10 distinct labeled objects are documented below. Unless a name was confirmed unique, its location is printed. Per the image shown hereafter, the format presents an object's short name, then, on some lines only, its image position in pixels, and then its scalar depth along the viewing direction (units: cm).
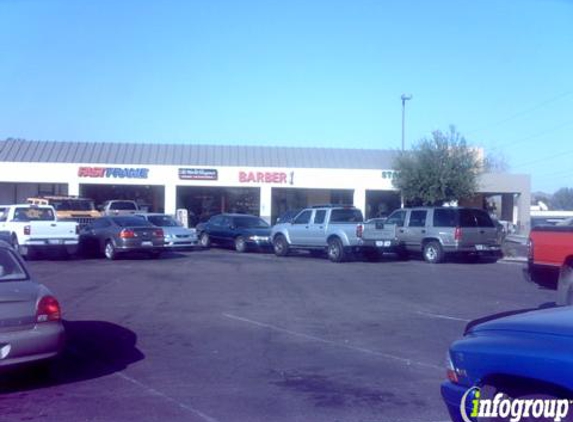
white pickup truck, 2355
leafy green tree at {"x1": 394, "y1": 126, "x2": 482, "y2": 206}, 3825
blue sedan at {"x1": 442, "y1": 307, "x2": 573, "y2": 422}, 449
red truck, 1298
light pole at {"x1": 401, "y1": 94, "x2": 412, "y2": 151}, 4797
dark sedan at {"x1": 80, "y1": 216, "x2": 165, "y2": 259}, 2438
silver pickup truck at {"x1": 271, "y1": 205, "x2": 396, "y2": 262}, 2469
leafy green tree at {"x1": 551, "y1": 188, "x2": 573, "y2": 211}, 10909
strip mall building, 4325
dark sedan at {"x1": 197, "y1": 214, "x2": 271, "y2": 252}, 2983
